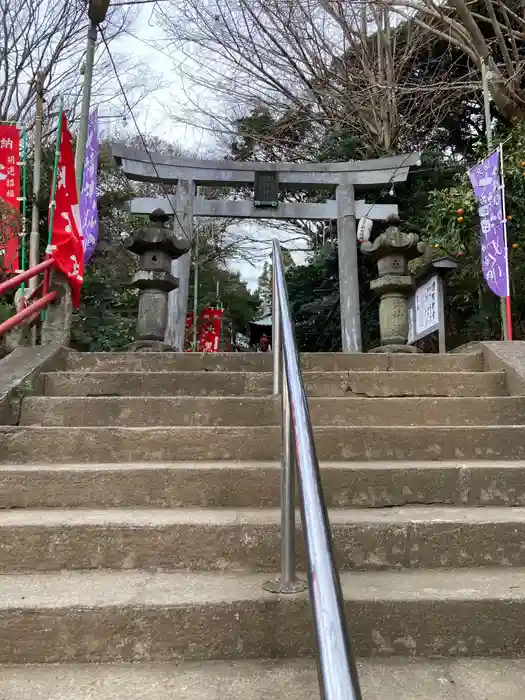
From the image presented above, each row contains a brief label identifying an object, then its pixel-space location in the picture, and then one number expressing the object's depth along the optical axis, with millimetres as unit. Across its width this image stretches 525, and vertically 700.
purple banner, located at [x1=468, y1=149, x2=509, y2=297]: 5150
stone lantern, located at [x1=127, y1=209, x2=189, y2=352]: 5438
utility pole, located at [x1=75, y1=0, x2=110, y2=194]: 5656
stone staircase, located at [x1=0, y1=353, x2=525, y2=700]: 1531
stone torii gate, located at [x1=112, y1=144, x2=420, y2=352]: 8211
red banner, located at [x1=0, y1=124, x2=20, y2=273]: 6867
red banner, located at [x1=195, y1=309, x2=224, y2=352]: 13422
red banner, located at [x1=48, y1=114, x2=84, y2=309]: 3764
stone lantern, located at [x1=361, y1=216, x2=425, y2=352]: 5164
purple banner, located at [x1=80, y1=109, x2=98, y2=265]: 6320
